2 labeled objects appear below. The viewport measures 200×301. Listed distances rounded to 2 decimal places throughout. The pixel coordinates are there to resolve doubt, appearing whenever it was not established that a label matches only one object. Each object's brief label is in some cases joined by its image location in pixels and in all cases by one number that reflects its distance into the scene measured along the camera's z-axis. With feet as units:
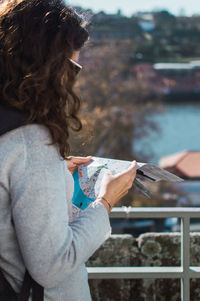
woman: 6.55
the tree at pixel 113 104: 103.23
